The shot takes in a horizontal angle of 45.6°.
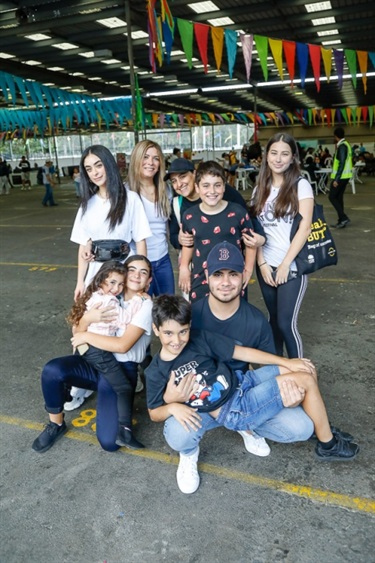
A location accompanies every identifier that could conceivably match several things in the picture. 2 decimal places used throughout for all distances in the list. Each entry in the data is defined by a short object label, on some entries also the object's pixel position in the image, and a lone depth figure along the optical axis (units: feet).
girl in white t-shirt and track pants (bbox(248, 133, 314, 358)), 8.00
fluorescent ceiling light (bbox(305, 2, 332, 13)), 33.30
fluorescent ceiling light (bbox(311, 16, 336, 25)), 36.80
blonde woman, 8.91
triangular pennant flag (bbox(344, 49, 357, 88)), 30.20
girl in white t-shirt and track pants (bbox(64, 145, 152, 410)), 8.16
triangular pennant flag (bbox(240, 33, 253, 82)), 28.17
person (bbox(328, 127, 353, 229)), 25.45
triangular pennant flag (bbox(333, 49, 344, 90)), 29.63
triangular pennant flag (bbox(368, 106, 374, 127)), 72.69
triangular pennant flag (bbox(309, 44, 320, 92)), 29.63
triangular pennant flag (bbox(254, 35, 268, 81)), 27.91
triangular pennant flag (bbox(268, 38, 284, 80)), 28.84
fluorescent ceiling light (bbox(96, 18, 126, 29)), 36.24
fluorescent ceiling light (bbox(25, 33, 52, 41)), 39.92
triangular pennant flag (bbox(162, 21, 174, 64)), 24.45
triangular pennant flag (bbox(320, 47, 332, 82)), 29.87
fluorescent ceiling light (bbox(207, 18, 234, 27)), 35.81
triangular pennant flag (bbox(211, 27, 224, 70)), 27.22
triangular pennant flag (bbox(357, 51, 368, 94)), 30.27
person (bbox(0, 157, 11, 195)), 62.34
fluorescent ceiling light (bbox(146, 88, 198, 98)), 63.16
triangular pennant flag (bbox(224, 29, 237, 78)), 27.45
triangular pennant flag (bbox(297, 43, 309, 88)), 29.63
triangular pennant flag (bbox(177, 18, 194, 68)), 25.96
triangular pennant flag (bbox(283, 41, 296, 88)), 29.58
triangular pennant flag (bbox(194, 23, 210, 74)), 26.48
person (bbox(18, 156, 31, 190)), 73.73
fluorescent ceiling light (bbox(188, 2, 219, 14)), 32.53
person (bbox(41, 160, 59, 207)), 44.14
